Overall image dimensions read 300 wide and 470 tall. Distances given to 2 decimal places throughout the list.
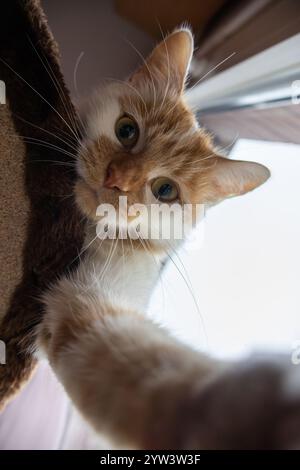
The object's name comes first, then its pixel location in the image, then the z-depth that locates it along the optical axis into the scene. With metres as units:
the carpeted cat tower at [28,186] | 0.18
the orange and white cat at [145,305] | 0.08
